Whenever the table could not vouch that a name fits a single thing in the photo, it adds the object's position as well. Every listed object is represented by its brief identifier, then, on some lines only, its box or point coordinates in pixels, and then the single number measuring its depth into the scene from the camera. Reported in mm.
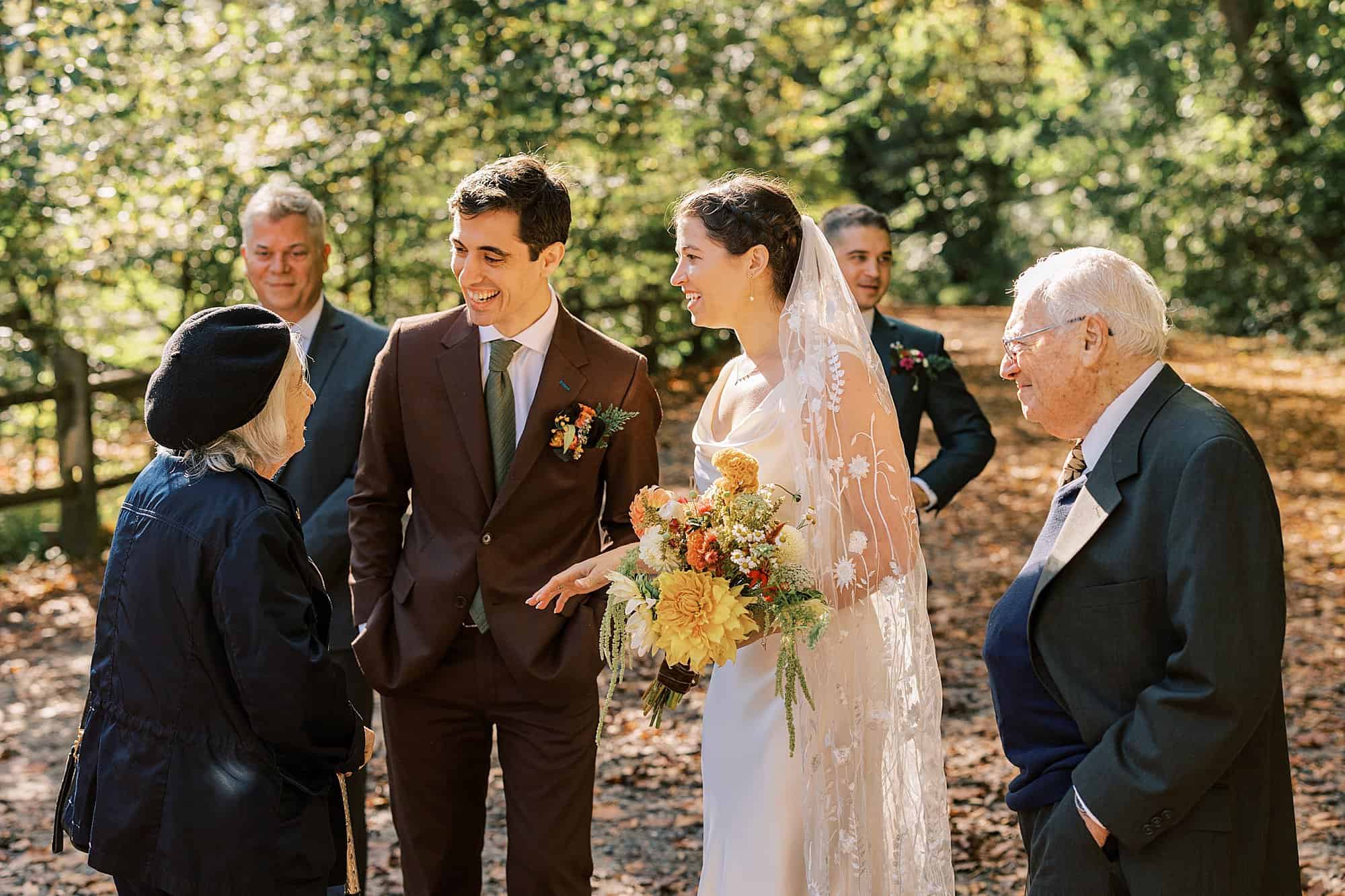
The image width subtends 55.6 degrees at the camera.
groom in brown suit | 3740
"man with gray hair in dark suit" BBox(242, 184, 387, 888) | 4418
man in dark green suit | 5285
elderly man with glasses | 2518
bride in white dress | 3510
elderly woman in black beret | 2836
